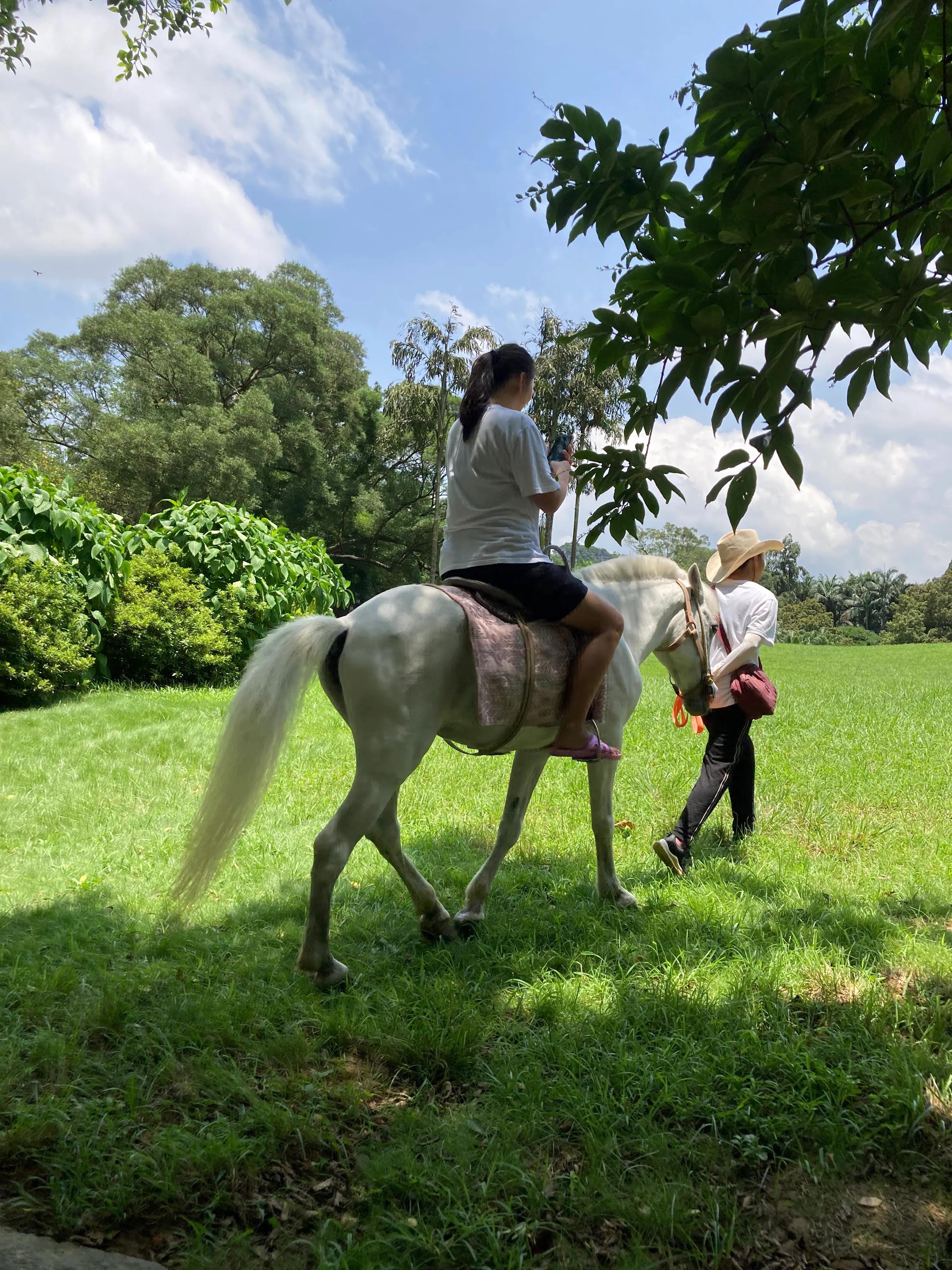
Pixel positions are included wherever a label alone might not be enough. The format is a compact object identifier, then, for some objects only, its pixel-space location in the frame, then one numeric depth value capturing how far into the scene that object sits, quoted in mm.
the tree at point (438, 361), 28750
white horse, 3125
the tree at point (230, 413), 28859
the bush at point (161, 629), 9797
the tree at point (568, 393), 28062
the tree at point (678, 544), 62062
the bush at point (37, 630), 8125
